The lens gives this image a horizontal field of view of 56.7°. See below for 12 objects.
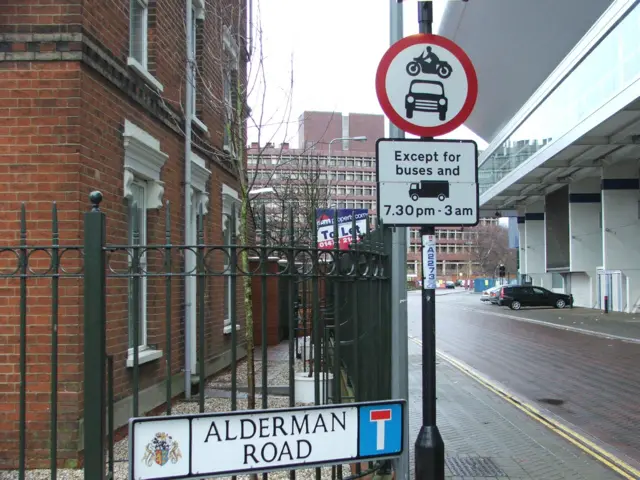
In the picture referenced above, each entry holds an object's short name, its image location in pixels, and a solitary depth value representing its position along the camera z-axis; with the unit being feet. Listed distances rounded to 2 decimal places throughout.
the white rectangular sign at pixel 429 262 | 13.80
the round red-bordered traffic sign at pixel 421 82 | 13.67
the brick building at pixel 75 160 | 17.87
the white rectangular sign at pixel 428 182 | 13.69
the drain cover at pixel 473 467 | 19.06
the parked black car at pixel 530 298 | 121.08
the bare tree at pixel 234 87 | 18.81
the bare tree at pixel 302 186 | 59.31
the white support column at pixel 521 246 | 156.19
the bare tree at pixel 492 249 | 327.67
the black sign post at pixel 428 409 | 13.61
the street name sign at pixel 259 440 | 10.53
